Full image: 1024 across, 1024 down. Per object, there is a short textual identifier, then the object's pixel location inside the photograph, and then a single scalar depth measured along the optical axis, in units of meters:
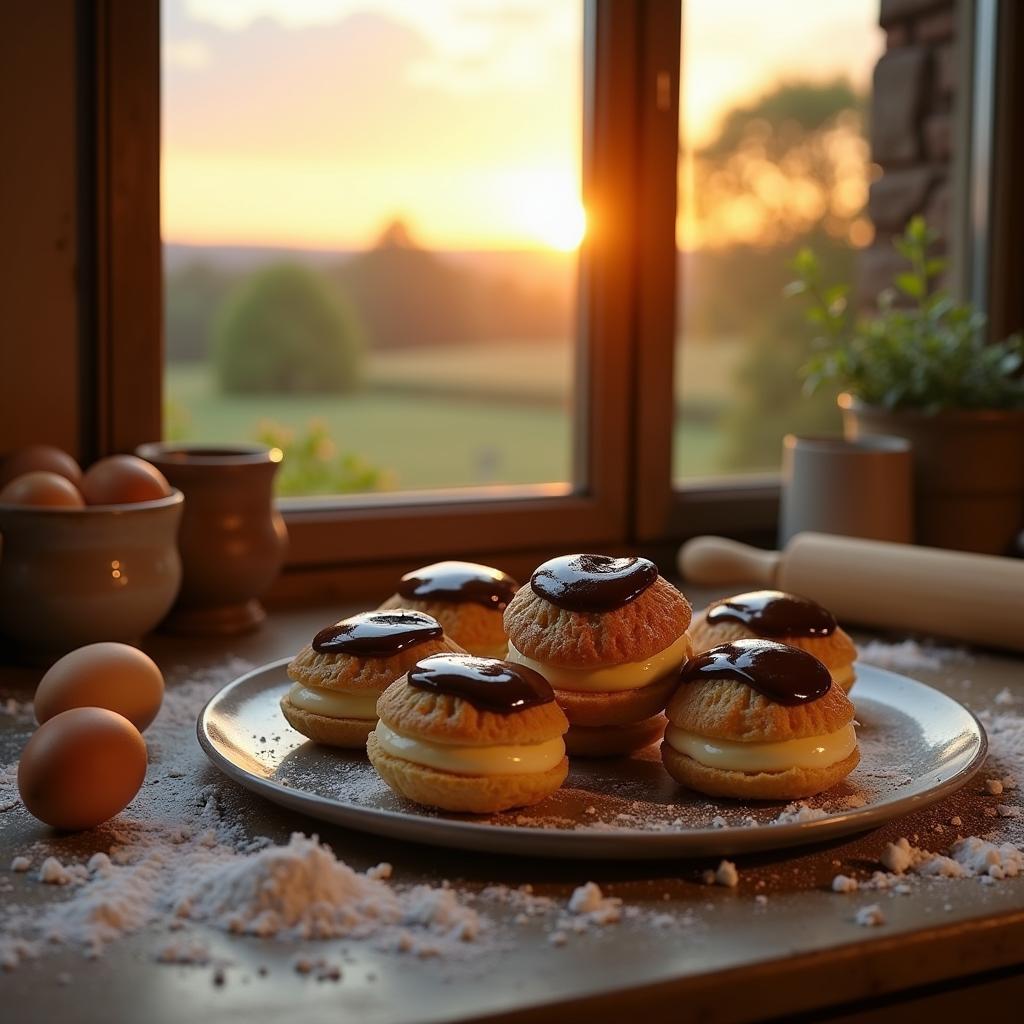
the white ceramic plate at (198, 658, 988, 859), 0.78
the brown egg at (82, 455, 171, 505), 1.28
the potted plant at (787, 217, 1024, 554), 1.75
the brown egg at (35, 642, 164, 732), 0.99
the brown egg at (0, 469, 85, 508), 1.24
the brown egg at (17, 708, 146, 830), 0.84
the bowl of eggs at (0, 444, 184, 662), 1.23
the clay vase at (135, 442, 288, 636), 1.42
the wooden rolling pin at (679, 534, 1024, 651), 1.39
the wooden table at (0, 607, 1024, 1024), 0.65
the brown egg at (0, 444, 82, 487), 1.34
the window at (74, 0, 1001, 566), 1.49
